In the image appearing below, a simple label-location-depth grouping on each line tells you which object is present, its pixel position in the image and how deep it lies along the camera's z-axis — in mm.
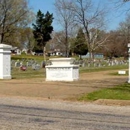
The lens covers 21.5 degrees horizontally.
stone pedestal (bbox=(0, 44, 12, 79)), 22897
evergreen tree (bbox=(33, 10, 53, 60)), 107375
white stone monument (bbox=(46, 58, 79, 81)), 21078
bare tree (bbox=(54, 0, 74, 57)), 62394
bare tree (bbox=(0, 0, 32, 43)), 72625
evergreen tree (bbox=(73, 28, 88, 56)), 73988
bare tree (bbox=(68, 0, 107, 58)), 61781
